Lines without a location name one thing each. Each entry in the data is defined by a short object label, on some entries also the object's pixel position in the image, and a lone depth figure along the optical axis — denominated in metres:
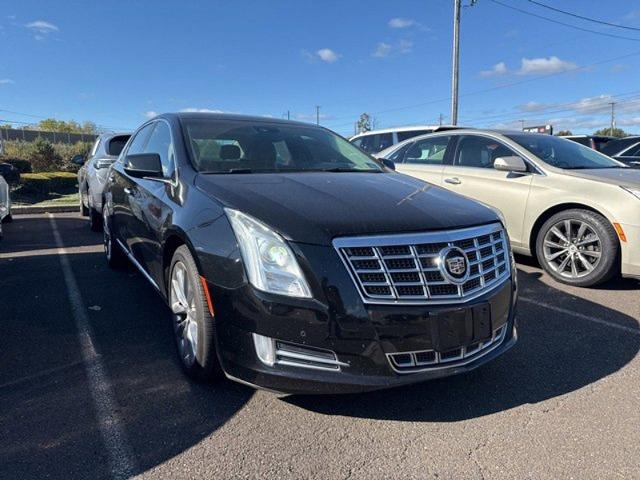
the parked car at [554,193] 4.80
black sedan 2.30
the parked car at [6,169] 6.87
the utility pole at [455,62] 19.95
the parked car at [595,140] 11.38
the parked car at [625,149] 10.31
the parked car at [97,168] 7.71
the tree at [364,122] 66.60
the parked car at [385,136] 10.84
